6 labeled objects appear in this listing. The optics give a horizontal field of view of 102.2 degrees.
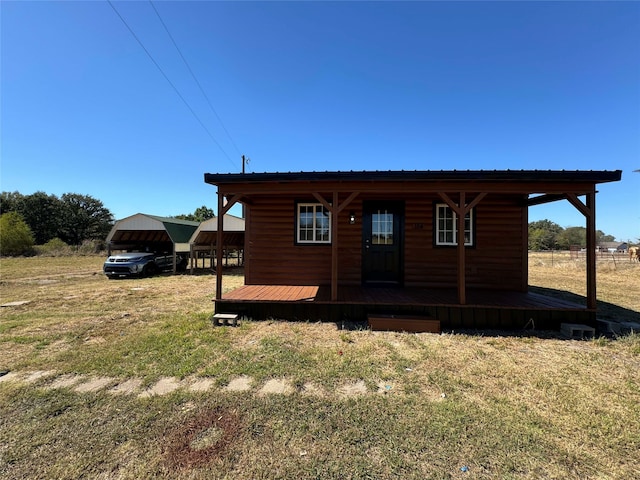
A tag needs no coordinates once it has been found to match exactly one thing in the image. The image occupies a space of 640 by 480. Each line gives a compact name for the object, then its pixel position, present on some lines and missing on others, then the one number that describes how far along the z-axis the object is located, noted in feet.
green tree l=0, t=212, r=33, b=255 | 62.64
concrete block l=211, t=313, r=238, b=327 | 15.05
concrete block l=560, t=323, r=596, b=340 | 13.84
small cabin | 15.78
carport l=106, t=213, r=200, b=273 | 38.70
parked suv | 32.94
